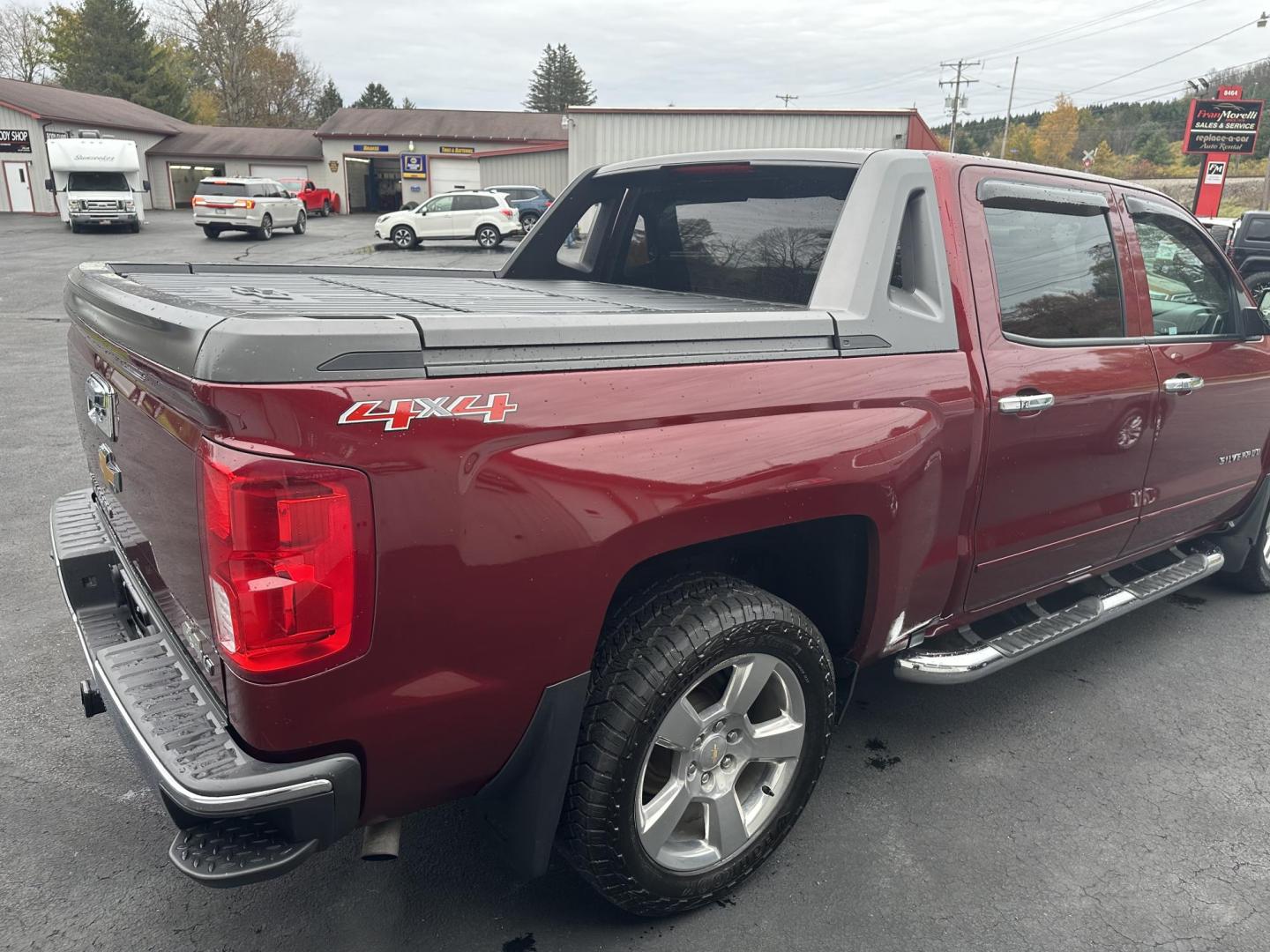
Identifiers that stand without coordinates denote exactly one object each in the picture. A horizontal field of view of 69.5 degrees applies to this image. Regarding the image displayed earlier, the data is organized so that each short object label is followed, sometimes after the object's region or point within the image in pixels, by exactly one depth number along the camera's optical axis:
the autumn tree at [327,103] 69.31
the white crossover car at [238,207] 28.23
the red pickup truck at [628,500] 1.68
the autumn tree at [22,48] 63.81
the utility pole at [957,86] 75.36
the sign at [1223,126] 28.27
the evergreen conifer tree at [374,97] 72.38
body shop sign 37.41
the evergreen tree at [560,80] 84.62
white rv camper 29.41
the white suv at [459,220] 27.98
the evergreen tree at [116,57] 51.84
